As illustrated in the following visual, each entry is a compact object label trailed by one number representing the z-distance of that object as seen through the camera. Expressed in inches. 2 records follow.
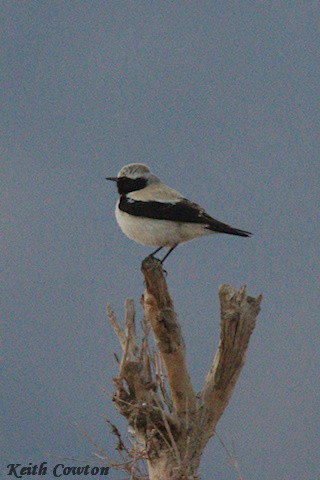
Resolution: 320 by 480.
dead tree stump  588.1
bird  631.8
